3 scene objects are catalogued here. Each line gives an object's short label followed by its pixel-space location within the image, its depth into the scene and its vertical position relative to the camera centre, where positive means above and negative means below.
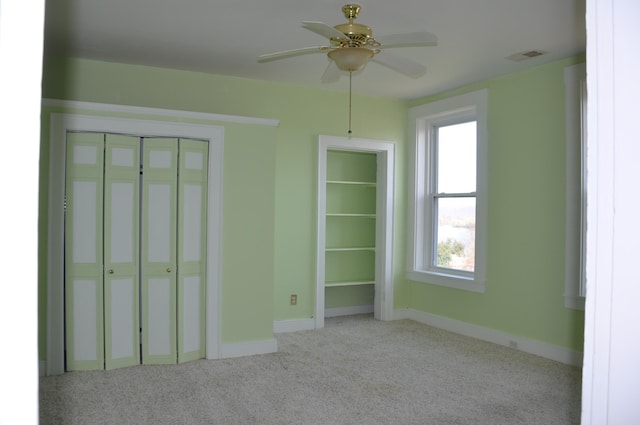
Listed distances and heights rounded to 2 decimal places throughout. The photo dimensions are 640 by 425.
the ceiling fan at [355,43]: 2.87 +1.04
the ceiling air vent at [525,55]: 4.21 +1.40
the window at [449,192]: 5.20 +0.22
